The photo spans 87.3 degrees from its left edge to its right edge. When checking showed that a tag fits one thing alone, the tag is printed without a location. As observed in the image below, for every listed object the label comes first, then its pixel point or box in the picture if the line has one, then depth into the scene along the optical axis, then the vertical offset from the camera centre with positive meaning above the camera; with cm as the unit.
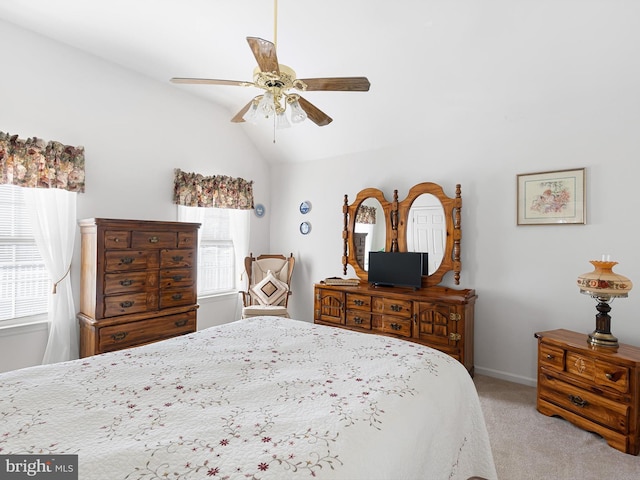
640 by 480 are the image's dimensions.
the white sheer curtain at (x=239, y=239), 467 +2
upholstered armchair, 413 -59
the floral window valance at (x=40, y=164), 270 +63
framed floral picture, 301 +45
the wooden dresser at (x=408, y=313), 321 -74
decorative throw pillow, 440 -66
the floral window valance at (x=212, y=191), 395 +62
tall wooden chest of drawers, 290 -41
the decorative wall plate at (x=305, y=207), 482 +50
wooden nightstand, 219 -100
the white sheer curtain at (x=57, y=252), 290 -13
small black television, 364 -29
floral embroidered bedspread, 93 -60
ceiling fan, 171 +88
